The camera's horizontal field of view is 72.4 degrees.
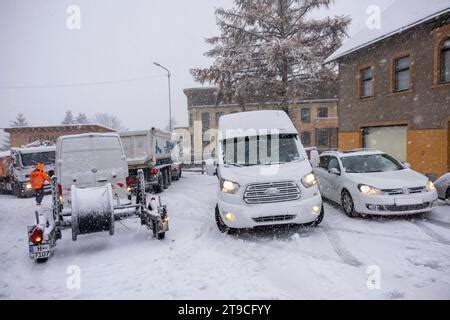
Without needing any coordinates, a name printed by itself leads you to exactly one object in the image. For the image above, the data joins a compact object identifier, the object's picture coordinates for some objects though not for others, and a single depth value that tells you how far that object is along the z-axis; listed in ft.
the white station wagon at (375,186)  22.71
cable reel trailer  18.26
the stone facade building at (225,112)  135.03
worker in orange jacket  38.37
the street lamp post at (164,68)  91.28
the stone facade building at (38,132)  107.65
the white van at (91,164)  23.20
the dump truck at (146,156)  41.39
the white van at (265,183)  19.94
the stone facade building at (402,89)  38.70
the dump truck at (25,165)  47.86
